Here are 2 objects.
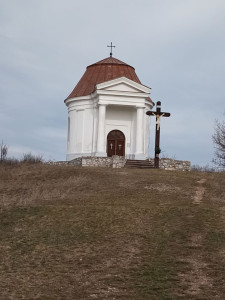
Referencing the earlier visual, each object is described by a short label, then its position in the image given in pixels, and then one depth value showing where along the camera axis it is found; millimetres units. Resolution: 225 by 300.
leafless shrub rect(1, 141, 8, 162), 42094
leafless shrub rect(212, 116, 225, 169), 45066
